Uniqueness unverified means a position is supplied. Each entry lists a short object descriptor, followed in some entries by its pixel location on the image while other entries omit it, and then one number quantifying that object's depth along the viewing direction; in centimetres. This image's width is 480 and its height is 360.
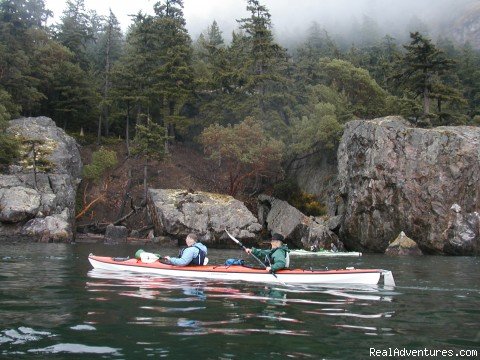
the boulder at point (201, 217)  3291
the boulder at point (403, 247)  3014
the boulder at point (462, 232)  2964
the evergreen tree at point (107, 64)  4738
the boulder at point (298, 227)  3281
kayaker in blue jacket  1335
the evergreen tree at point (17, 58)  3869
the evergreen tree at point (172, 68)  4238
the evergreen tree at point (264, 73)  4219
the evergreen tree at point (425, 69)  3416
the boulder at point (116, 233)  3294
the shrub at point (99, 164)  4028
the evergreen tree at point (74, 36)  5406
